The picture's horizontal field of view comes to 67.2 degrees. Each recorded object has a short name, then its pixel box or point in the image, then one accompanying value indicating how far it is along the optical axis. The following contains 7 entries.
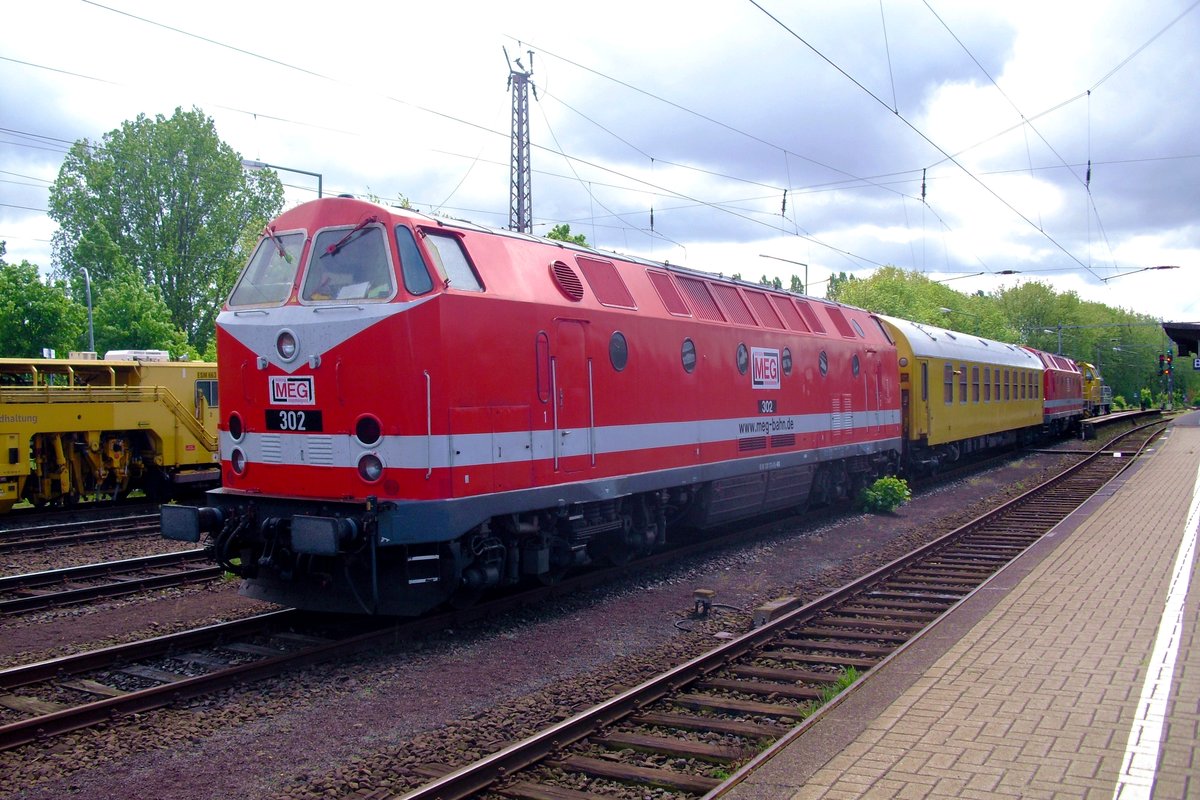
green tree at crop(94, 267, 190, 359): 35.97
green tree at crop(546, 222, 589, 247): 32.31
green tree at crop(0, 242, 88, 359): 29.52
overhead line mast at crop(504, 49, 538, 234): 20.86
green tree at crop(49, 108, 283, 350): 45.56
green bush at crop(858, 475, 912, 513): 16.23
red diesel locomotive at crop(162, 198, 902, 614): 7.45
